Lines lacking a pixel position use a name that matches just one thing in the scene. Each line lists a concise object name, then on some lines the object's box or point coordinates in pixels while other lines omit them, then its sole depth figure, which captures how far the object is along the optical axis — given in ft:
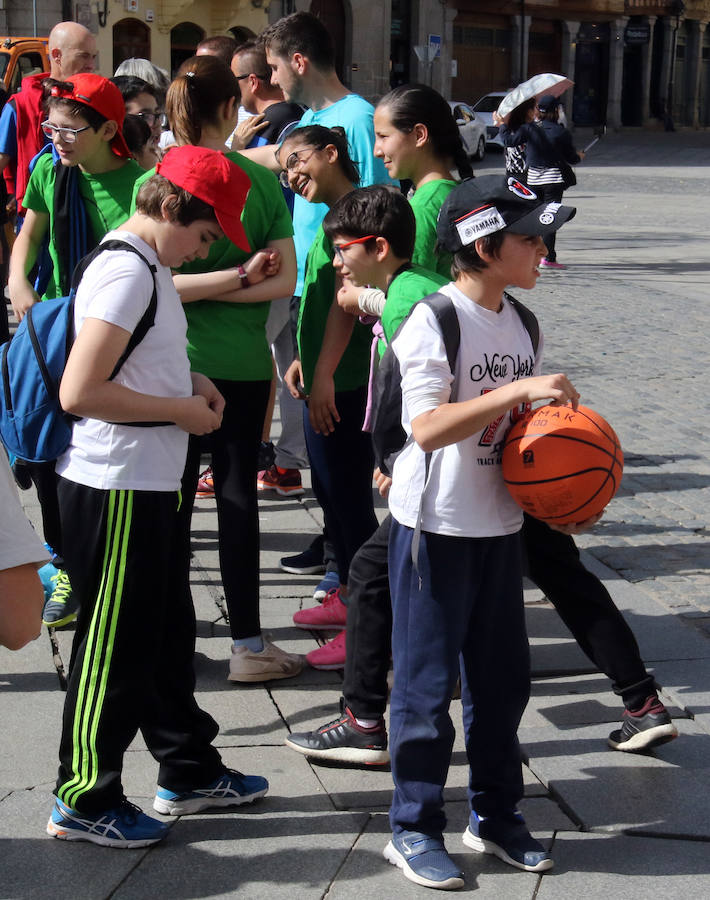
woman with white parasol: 45.55
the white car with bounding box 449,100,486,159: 105.50
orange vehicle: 69.10
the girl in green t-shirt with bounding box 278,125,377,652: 13.61
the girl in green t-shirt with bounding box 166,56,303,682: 13.10
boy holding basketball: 9.40
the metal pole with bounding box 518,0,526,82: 155.13
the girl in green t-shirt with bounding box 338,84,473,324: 12.50
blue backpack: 10.12
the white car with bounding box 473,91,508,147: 119.85
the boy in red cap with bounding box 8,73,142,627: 13.41
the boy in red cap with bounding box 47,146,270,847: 9.54
